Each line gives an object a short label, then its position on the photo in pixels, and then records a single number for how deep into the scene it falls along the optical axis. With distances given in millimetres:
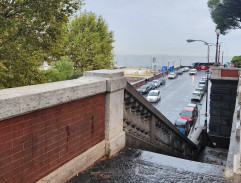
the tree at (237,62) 28255
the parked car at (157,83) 54062
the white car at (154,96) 40062
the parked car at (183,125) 24231
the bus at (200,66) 86375
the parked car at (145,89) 46062
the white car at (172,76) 68125
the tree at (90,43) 30319
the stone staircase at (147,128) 6438
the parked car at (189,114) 28316
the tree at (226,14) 37906
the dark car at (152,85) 50500
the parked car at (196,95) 41325
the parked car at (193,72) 75375
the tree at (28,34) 11389
